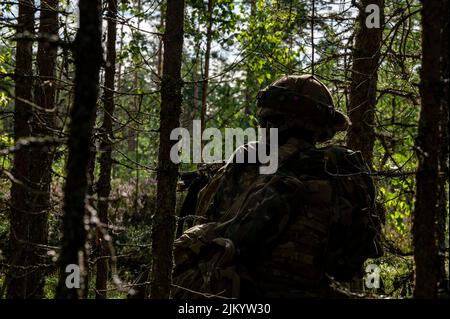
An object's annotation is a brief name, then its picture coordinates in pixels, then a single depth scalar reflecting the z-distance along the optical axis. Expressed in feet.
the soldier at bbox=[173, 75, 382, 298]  12.55
